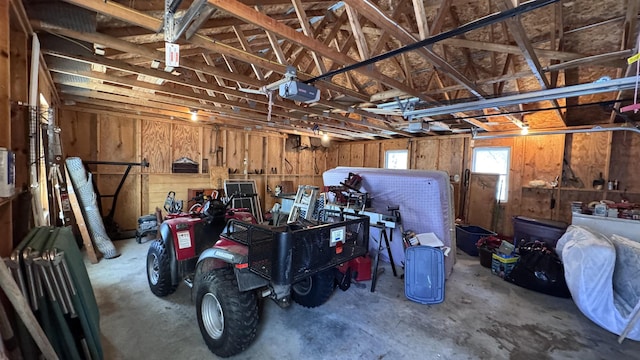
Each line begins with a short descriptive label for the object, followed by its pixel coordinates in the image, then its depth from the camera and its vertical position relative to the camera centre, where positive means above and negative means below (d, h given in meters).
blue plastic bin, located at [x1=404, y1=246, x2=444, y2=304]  3.06 -1.23
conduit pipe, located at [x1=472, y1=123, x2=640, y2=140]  4.33 +0.86
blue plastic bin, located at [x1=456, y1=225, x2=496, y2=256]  4.79 -1.18
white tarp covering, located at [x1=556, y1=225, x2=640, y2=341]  2.48 -1.02
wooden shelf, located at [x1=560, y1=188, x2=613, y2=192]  4.84 -0.22
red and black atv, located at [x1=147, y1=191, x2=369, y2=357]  1.70 -0.72
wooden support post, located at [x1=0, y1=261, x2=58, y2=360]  1.14 -0.71
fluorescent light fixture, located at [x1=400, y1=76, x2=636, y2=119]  2.45 +0.89
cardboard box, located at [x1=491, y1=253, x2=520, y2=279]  3.74 -1.28
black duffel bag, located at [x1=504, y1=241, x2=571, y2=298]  3.24 -1.23
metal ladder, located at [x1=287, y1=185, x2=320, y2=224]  3.53 -0.50
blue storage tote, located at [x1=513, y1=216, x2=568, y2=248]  3.92 -0.85
